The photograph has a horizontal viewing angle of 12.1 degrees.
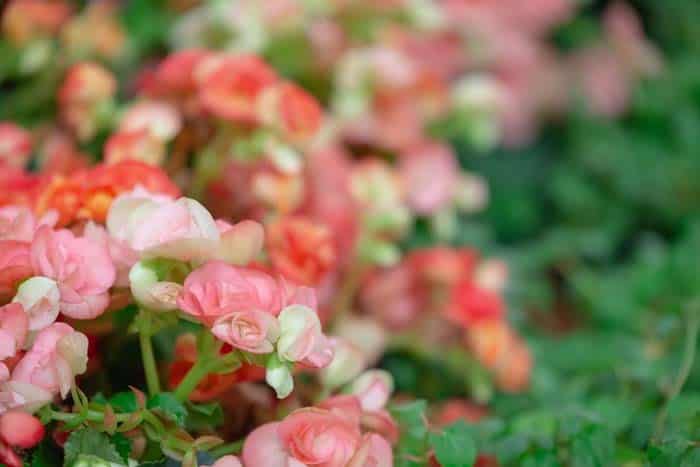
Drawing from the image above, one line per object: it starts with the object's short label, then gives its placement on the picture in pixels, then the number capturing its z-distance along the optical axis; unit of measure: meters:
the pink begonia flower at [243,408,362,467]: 1.45
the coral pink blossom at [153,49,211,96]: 1.70
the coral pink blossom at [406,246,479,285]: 1.80
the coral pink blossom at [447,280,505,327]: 1.77
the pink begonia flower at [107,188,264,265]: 1.47
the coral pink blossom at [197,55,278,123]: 1.65
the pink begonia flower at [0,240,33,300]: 1.47
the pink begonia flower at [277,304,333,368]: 1.46
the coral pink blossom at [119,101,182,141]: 1.66
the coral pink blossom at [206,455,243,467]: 1.44
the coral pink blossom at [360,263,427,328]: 1.80
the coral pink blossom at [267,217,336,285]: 1.62
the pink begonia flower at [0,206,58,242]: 1.49
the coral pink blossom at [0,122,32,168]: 1.64
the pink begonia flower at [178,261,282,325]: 1.45
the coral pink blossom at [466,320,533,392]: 1.75
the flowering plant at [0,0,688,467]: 1.47
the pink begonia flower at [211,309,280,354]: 1.45
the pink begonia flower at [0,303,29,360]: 1.44
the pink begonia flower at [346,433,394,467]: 1.46
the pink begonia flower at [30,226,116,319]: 1.47
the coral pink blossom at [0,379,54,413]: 1.43
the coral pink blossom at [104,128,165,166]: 1.63
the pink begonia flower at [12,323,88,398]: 1.44
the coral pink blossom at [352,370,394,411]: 1.54
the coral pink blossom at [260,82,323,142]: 1.66
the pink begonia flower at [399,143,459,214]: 1.86
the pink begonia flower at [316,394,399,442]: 1.50
